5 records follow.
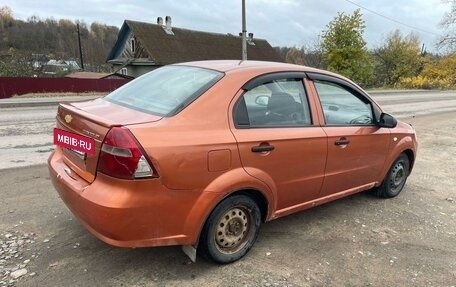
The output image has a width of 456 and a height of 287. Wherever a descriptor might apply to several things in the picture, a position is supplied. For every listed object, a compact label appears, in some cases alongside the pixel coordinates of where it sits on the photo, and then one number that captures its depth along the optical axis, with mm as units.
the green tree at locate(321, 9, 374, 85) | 34062
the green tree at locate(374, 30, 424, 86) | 44938
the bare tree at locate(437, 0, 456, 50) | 41469
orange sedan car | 2625
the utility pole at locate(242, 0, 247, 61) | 20283
